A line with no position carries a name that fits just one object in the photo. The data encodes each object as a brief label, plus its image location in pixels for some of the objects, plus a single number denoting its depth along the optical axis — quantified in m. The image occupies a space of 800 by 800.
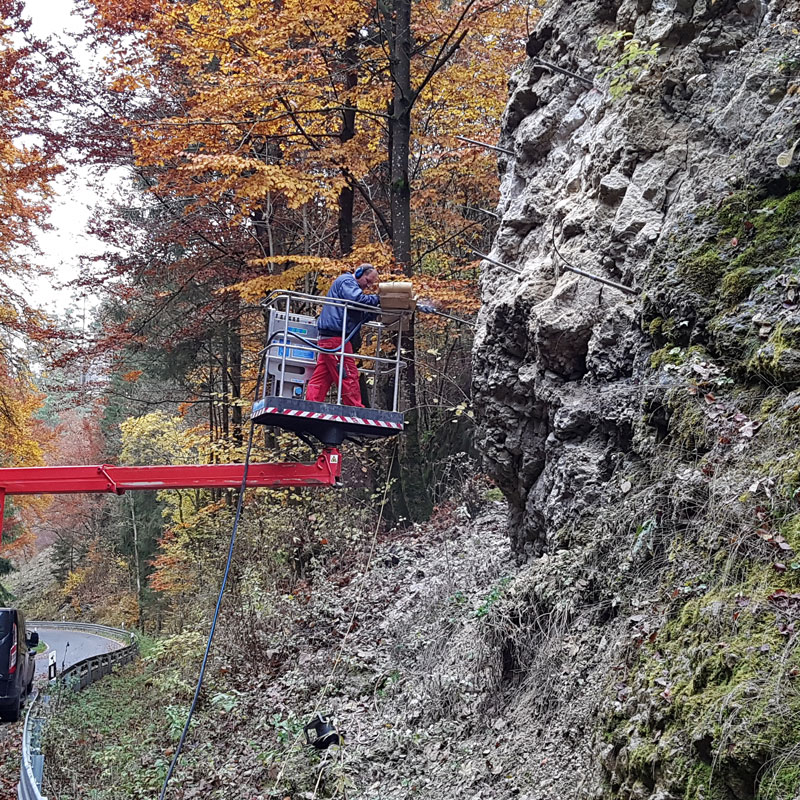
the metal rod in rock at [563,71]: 8.38
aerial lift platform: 7.79
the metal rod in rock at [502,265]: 8.52
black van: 13.07
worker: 8.70
